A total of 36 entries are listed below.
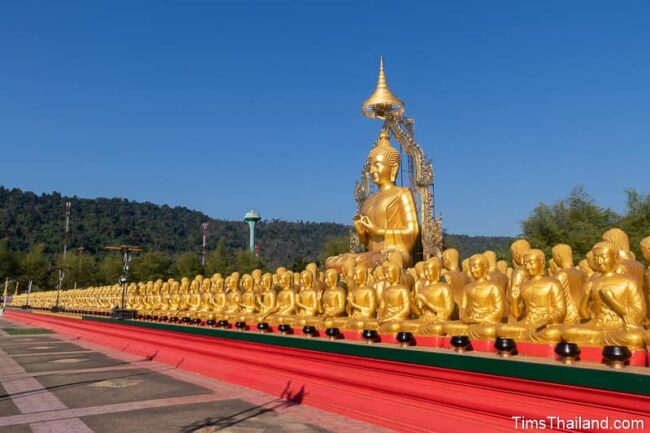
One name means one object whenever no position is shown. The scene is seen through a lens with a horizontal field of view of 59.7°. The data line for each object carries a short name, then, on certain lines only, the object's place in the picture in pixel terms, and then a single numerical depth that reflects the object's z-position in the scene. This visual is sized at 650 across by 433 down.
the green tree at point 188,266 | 49.96
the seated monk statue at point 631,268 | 5.00
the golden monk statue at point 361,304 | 8.13
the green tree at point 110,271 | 56.78
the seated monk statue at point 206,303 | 12.45
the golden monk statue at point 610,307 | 4.73
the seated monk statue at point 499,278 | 6.25
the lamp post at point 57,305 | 31.42
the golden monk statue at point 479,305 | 5.96
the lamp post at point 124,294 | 18.33
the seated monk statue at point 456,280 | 7.31
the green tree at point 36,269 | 62.66
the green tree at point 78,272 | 58.22
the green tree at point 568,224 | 20.70
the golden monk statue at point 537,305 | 5.29
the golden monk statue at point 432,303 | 6.70
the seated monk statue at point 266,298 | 10.40
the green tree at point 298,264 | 38.37
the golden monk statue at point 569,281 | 5.50
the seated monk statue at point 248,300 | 10.92
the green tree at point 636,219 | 19.80
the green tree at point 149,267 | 52.75
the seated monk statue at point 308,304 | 9.33
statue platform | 4.14
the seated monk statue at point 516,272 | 6.17
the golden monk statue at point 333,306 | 8.48
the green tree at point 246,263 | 48.07
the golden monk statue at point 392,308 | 7.29
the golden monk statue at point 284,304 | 9.70
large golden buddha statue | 15.35
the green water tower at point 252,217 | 93.12
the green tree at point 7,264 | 61.25
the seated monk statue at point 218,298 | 12.04
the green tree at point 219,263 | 48.50
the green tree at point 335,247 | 35.33
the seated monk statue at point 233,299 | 11.43
